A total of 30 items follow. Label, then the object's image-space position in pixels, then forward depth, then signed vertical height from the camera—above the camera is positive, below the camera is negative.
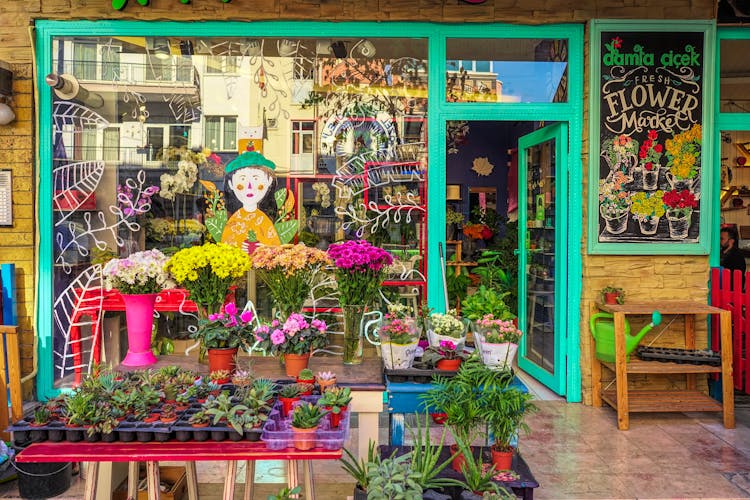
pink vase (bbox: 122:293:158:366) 3.63 -0.54
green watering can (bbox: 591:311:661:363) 4.83 -0.81
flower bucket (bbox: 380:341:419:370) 3.40 -0.66
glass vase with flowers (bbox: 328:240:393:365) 3.54 -0.26
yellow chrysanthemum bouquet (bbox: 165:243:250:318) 3.48 -0.21
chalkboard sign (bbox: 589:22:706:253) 5.19 +0.84
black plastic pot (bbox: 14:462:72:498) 3.51 -1.36
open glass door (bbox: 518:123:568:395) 5.46 -0.20
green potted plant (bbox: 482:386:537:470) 2.88 -0.84
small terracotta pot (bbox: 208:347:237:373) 3.38 -0.67
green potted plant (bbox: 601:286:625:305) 5.13 -0.51
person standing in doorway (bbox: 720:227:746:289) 6.45 -0.23
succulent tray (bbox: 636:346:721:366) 4.85 -0.96
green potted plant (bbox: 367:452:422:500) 2.38 -0.96
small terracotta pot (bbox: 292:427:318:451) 2.56 -0.83
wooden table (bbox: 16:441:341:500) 2.46 -0.86
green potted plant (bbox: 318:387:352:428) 2.71 -0.73
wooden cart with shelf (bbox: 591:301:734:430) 4.74 -1.05
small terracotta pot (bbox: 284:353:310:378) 3.38 -0.69
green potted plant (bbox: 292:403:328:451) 2.56 -0.78
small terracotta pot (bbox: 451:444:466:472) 2.90 -1.06
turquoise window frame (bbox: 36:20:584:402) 5.27 +1.21
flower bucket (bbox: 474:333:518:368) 3.38 -0.65
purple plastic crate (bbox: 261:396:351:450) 2.55 -0.82
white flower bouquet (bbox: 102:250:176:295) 3.56 -0.22
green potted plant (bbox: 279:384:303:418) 2.88 -0.75
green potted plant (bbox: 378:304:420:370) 3.40 -0.59
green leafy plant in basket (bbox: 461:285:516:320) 3.73 -0.44
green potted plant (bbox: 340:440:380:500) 2.66 -1.05
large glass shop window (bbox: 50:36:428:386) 5.32 +0.71
